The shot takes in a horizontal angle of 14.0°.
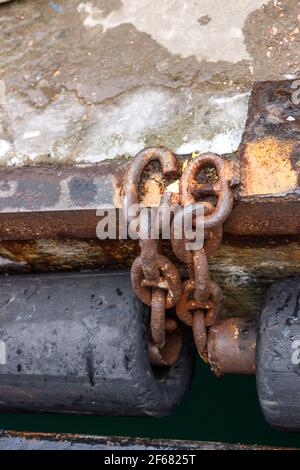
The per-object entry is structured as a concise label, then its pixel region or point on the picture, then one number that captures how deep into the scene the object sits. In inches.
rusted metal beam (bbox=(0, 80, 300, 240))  85.0
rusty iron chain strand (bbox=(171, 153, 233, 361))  84.4
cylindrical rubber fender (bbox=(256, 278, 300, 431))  87.3
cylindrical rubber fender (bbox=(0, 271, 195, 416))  91.4
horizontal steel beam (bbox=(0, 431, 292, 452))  90.2
